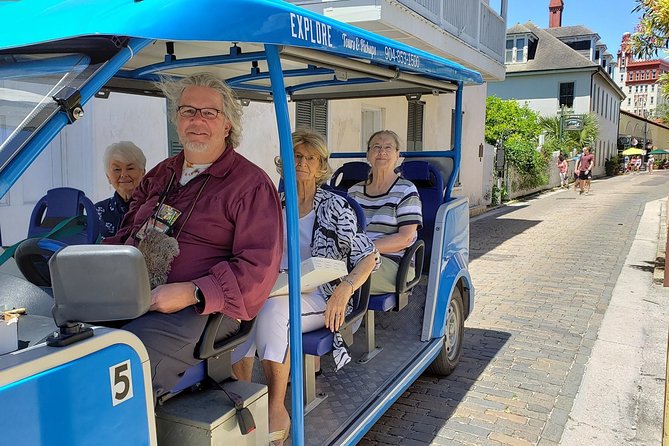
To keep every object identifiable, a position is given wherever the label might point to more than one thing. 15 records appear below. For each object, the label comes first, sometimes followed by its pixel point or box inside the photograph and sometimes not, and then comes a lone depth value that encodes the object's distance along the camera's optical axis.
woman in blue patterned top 3.99
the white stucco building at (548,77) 40.62
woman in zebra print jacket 2.83
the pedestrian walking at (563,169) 30.11
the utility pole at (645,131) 67.29
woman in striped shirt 4.15
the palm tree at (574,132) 36.59
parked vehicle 1.49
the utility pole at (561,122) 36.82
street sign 37.00
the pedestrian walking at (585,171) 22.88
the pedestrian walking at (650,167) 50.12
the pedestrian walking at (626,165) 51.92
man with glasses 2.20
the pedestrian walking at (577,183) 25.48
